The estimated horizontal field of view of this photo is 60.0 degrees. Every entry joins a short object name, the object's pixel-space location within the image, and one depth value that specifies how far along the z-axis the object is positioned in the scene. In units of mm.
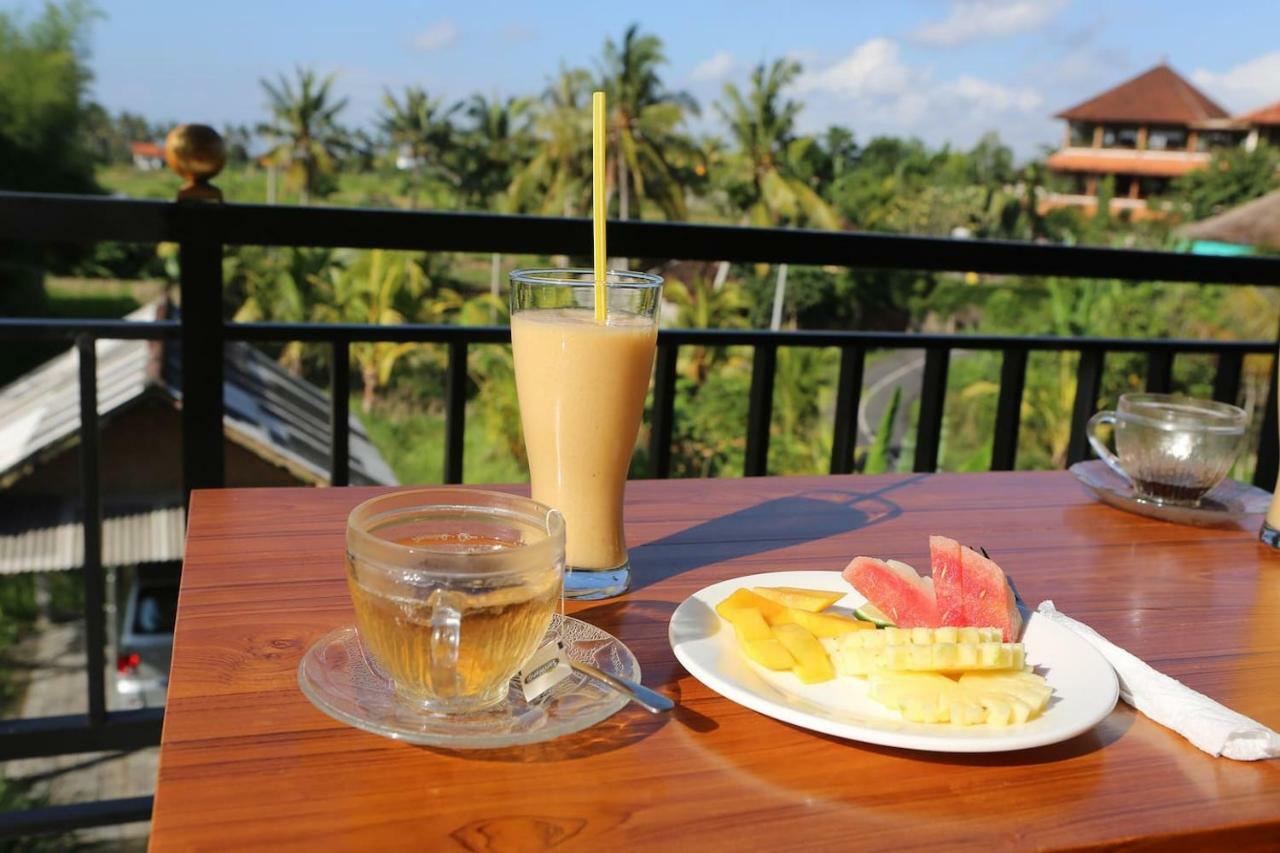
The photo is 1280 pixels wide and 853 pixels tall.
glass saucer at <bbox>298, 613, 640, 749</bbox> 576
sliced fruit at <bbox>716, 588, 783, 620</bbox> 739
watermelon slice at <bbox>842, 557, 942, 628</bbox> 737
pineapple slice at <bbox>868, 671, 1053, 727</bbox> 617
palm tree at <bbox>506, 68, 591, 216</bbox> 33094
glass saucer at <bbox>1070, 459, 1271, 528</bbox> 1138
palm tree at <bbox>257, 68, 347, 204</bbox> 38031
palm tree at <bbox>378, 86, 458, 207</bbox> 38906
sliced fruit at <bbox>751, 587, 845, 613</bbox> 753
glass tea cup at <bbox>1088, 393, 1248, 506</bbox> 1125
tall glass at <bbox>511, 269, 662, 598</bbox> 828
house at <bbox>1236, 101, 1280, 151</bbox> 44656
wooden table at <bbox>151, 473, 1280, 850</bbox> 522
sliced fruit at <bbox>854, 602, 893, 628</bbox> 738
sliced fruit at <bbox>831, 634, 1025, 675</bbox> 642
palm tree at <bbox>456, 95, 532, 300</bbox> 37406
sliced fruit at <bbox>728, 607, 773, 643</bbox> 700
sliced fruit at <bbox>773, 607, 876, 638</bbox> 718
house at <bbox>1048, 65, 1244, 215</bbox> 52000
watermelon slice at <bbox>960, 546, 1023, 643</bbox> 730
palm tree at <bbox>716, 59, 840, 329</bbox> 34094
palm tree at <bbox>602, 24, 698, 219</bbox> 32781
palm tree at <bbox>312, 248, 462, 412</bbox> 26047
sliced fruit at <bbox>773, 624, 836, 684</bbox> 667
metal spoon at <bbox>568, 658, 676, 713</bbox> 608
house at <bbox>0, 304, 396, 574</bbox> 18406
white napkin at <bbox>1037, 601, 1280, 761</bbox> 635
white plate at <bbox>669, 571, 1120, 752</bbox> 596
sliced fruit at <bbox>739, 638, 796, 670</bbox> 677
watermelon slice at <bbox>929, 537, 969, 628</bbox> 744
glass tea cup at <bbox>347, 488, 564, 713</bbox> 588
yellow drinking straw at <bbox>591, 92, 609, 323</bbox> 793
